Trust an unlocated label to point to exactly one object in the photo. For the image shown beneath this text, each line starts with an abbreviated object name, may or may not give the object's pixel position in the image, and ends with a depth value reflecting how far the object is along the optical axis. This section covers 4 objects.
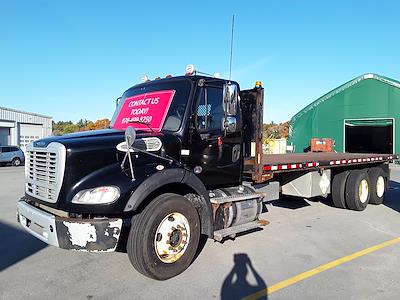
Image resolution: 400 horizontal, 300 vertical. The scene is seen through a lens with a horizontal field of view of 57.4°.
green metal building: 25.41
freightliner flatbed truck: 4.12
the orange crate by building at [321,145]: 22.36
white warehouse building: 36.25
